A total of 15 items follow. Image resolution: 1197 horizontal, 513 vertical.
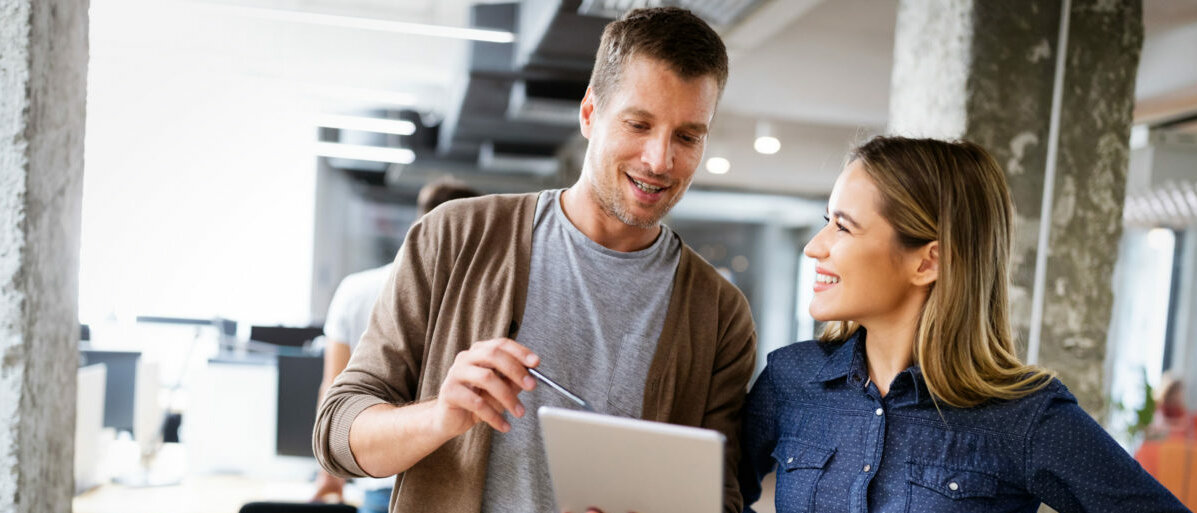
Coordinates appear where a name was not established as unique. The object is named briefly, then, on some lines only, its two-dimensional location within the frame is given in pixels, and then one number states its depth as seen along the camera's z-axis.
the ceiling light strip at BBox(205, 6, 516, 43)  4.68
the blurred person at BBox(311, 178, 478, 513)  3.22
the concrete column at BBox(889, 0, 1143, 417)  2.65
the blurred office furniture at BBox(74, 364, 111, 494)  3.81
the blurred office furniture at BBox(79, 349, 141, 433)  4.41
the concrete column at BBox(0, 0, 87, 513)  1.54
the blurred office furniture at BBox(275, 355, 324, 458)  3.89
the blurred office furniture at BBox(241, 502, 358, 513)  2.52
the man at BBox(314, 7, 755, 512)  1.47
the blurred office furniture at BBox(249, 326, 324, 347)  6.60
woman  1.45
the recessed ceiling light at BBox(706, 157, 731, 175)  9.52
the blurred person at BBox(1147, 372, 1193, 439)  7.03
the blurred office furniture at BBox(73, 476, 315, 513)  3.57
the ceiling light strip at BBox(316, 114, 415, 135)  8.07
